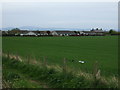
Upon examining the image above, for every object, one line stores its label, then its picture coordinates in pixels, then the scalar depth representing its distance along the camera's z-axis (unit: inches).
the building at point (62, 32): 6690.0
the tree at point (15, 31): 6107.8
